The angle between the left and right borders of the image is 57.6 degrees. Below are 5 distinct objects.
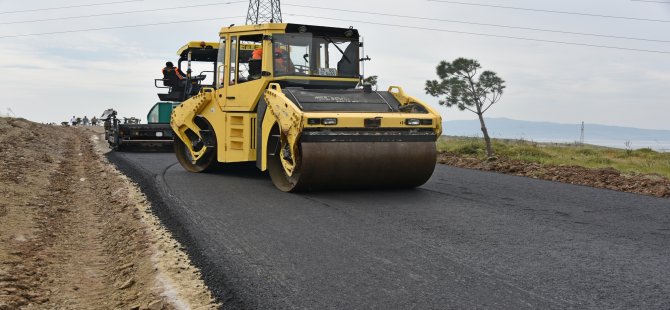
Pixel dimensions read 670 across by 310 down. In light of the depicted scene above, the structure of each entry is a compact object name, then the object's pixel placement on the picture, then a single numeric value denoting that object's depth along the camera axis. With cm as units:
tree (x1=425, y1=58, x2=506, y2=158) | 2922
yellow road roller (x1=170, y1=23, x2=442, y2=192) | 809
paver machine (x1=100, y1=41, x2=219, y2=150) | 1538
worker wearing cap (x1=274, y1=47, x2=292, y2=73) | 952
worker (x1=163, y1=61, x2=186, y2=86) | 1684
